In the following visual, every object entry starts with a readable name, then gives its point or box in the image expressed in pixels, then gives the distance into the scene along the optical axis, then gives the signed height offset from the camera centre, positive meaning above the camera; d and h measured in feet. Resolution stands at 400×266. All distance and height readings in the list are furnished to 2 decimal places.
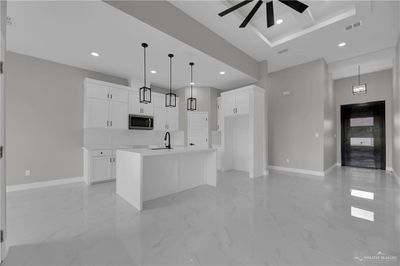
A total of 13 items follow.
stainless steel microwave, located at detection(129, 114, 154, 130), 15.75 +1.24
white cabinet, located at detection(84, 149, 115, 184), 12.75 -2.36
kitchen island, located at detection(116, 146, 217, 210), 8.66 -2.34
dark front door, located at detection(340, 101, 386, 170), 18.39 -0.14
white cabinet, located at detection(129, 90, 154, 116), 15.85 +2.79
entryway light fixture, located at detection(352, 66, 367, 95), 16.44 +4.40
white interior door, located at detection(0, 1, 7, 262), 4.95 -0.51
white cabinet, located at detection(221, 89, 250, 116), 15.29 +3.05
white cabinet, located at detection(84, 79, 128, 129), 13.55 +2.50
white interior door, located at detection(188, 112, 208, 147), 19.39 +0.75
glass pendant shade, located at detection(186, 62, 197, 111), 13.19 +5.48
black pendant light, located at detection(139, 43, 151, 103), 10.48 +5.35
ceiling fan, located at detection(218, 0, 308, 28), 7.42 +5.78
